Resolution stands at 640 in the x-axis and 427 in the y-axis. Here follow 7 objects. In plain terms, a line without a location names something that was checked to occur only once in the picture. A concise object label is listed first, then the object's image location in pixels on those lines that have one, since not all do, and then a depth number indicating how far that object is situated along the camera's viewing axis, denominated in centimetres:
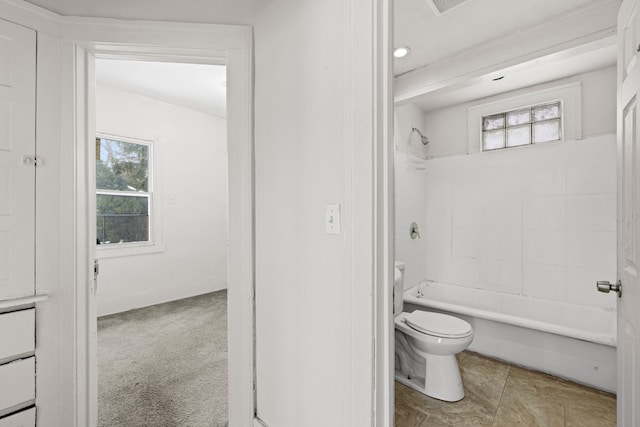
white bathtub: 203
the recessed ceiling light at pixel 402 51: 227
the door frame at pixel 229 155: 146
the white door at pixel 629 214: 92
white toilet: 196
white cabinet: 130
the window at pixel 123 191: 344
